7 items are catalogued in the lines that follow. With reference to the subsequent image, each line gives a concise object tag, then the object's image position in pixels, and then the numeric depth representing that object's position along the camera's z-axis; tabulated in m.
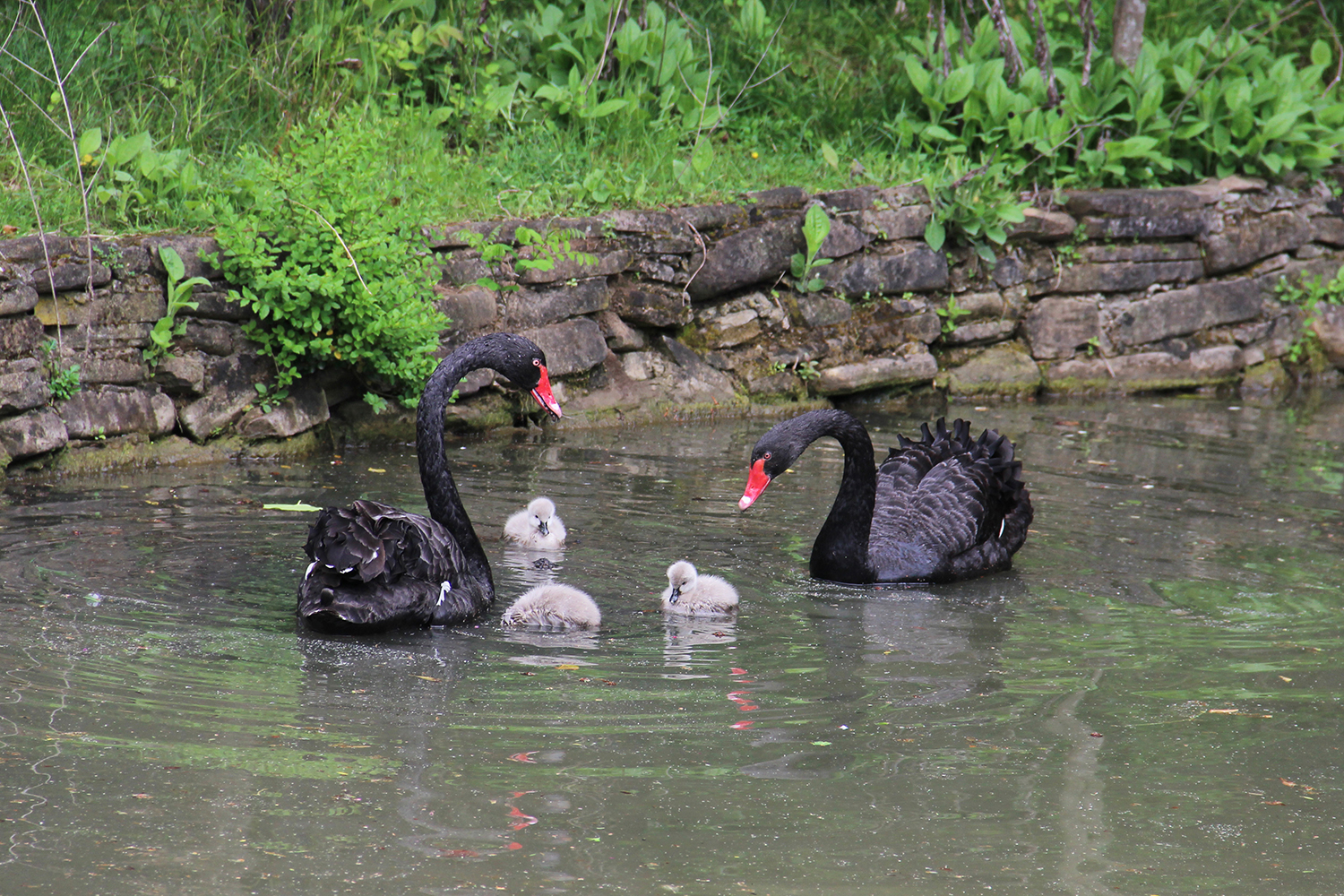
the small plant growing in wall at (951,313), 20.70
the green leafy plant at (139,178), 15.33
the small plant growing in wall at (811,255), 19.03
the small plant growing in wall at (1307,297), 22.83
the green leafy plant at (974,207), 20.37
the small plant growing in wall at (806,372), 19.58
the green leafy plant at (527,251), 16.78
